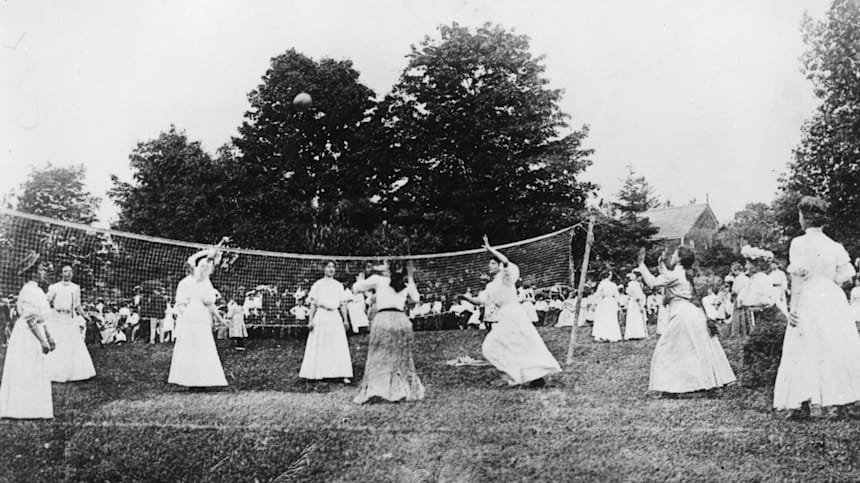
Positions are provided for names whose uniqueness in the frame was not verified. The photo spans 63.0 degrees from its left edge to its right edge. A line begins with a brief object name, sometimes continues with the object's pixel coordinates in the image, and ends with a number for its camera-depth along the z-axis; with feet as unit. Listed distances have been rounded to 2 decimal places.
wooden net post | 40.93
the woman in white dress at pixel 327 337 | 39.29
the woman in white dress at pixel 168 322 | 73.87
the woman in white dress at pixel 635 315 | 61.00
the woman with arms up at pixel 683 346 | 29.96
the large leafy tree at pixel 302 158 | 81.10
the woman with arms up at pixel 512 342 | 34.14
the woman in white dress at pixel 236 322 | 67.10
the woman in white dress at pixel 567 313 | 81.10
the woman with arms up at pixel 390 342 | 31.19
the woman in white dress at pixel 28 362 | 27.22
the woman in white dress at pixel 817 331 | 23.02
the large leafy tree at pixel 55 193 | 98.78
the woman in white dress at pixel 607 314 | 61.87
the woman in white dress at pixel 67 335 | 40.42
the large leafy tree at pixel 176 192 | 85.25
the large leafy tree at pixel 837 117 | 69.72
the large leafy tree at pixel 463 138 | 79.15
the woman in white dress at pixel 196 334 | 35.42
